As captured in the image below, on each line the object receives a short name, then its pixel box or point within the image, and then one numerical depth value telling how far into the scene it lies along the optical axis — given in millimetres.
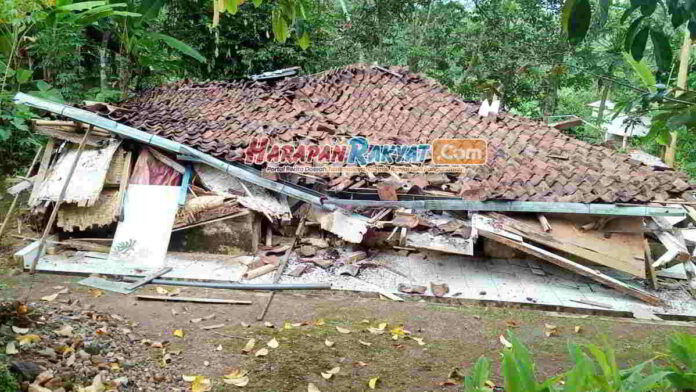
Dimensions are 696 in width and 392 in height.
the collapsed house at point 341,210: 6680
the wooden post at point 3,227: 6932
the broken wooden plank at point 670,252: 6676
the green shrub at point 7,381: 2809
